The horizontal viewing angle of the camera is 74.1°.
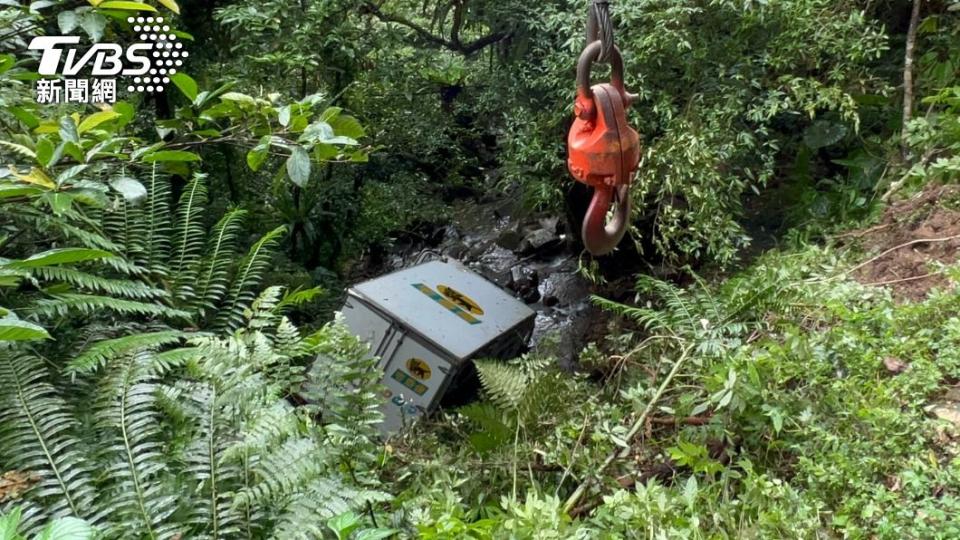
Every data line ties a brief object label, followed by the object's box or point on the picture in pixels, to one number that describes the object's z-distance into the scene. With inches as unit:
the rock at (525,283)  263.1
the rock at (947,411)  76.3
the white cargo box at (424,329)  167.5
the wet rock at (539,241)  286.7
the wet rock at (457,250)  300.8
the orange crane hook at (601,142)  67.3
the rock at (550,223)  292.0
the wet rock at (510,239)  297.0
